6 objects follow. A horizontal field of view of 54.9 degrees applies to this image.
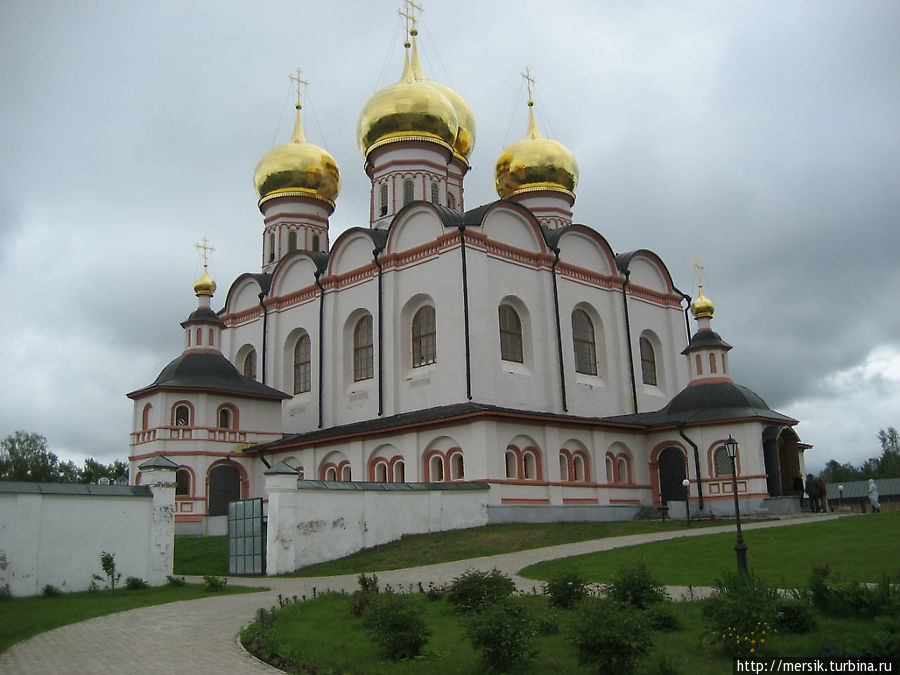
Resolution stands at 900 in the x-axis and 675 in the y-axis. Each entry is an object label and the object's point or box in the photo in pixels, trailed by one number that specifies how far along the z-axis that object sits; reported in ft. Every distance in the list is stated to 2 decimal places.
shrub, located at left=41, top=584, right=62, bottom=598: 42.32
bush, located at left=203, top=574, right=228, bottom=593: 43.34
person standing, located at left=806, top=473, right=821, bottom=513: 69.67
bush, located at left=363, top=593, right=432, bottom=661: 24.52
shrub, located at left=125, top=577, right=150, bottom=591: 45.06
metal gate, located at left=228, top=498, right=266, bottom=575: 53.26
